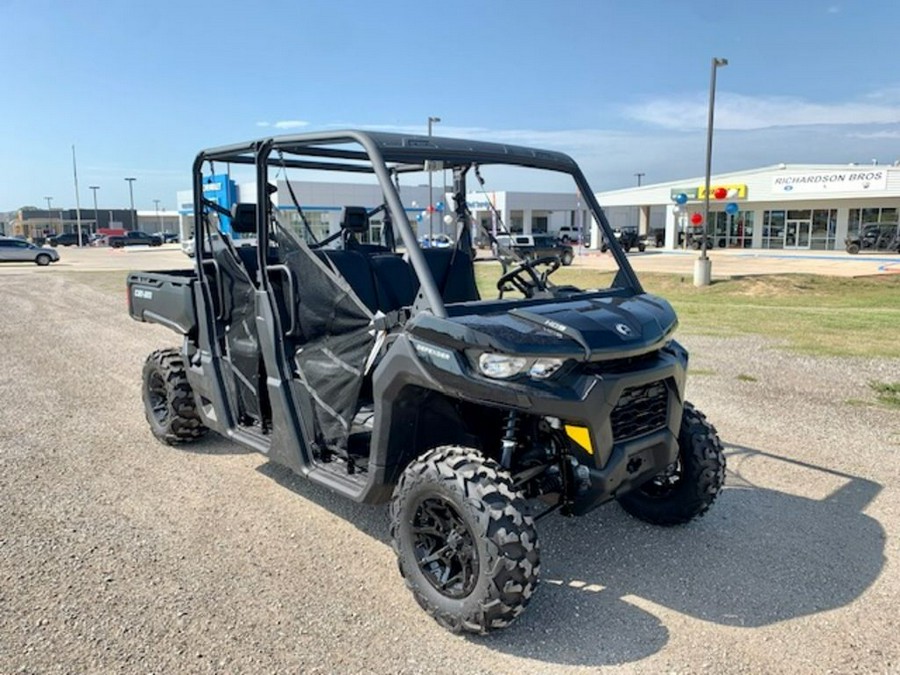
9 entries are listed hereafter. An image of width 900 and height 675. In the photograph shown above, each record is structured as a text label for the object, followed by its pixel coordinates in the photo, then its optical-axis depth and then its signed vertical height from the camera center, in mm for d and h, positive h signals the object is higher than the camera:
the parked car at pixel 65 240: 70675 -1151
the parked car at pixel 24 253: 35684 -1211
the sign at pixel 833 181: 38531 +2644
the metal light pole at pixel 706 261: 19875 -902
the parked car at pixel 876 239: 36688 -528
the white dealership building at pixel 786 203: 39594 +1541
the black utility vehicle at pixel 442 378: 3061 -719
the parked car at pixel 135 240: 65312 -1044
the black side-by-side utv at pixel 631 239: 43906 -642
